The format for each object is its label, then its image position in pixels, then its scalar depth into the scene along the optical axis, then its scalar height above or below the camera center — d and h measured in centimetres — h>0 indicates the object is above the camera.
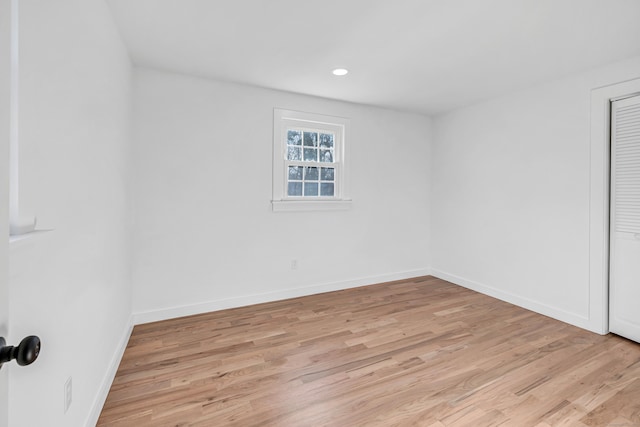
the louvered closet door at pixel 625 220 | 262 -7
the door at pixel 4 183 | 59 +5
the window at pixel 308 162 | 361 +61
